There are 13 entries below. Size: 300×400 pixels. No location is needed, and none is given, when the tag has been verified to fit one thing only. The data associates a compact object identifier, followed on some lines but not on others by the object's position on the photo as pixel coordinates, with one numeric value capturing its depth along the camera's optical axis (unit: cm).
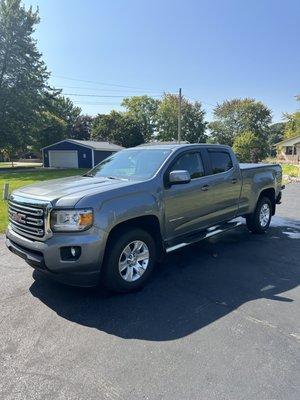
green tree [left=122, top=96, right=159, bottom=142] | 7306
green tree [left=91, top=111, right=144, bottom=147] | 5934
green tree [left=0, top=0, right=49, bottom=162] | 3712
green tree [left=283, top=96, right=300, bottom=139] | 6472
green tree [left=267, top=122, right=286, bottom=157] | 9898
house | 5849
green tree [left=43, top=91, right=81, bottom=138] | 7041
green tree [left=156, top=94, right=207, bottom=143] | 6762
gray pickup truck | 406
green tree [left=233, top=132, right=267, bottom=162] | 4939
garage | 4016
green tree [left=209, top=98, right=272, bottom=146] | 7500
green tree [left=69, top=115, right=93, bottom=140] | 7156
